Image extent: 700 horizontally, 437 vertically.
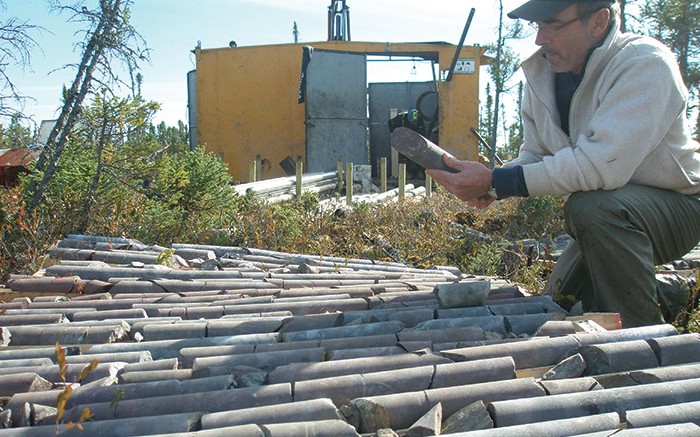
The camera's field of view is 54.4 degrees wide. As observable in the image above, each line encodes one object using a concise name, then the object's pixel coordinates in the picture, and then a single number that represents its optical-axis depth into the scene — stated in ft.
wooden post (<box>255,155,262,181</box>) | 45.80
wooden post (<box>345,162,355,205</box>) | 31.57
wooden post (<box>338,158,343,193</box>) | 37.97
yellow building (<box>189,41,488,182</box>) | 47.01
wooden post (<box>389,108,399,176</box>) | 48.67
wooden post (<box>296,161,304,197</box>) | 31.89
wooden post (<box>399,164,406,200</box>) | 35.05
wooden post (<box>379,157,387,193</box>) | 40.40
